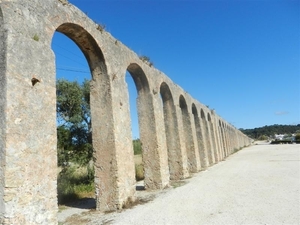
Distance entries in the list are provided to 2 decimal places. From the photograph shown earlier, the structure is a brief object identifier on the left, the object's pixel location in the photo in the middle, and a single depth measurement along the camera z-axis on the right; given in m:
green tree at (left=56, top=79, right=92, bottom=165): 12.34
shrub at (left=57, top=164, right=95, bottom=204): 9.00
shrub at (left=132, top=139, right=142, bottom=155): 22.46
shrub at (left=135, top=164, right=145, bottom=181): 13.91
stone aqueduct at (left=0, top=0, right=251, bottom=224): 4.14
